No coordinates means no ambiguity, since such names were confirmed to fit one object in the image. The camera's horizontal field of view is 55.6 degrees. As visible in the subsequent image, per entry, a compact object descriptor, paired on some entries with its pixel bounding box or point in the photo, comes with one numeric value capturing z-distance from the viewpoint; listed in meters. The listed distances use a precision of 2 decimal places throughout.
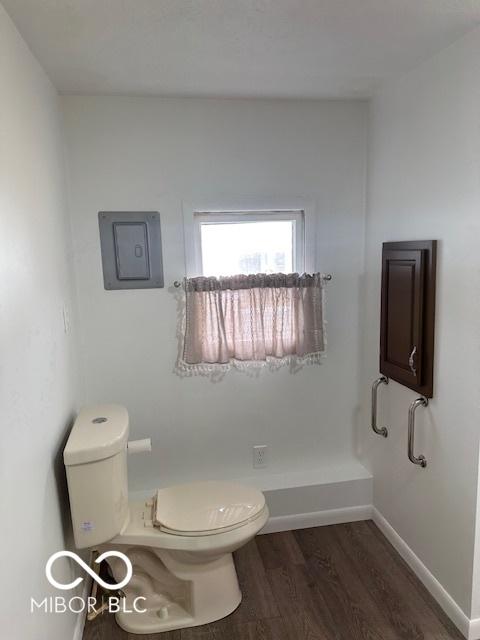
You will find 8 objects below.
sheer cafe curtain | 2.37
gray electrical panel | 2.29
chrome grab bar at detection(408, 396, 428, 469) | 2.00
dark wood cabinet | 1.91
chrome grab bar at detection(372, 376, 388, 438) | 2.34
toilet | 1.73
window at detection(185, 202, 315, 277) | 2.39
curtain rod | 2.38
